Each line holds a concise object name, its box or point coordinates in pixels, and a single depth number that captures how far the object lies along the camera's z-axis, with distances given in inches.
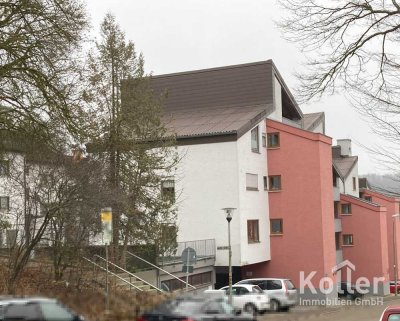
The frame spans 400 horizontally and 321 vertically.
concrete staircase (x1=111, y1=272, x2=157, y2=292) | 1060.8
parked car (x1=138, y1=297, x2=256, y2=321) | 535.8
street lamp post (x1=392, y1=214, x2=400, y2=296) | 2249.0
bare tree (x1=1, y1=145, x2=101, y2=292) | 903.7
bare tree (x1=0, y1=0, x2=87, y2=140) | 794.8
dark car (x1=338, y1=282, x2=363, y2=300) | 1962.4
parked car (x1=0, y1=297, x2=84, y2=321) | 474.6
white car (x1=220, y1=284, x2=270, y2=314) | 1267.2
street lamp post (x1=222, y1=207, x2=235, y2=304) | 1130.7
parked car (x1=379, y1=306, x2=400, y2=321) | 487.5
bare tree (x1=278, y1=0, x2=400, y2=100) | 446.9
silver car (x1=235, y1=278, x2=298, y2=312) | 1389.0
